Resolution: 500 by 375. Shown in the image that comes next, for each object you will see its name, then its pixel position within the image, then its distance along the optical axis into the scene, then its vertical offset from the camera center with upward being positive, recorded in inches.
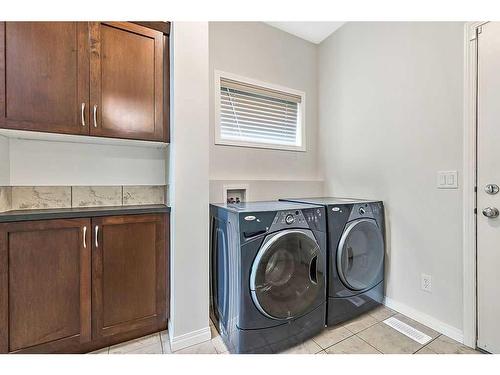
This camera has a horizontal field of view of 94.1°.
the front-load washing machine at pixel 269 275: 53.9 -22.6
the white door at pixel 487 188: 54.5 -1.1
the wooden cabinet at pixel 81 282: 48.7 -22.5
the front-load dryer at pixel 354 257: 67.5 -22.4
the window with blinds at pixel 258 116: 89.2 +28.5
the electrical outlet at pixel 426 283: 68.5 -29.3
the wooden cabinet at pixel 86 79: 50.1 +25.4
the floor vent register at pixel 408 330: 62.7 -41.8
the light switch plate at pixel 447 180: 62.5 +1.2
